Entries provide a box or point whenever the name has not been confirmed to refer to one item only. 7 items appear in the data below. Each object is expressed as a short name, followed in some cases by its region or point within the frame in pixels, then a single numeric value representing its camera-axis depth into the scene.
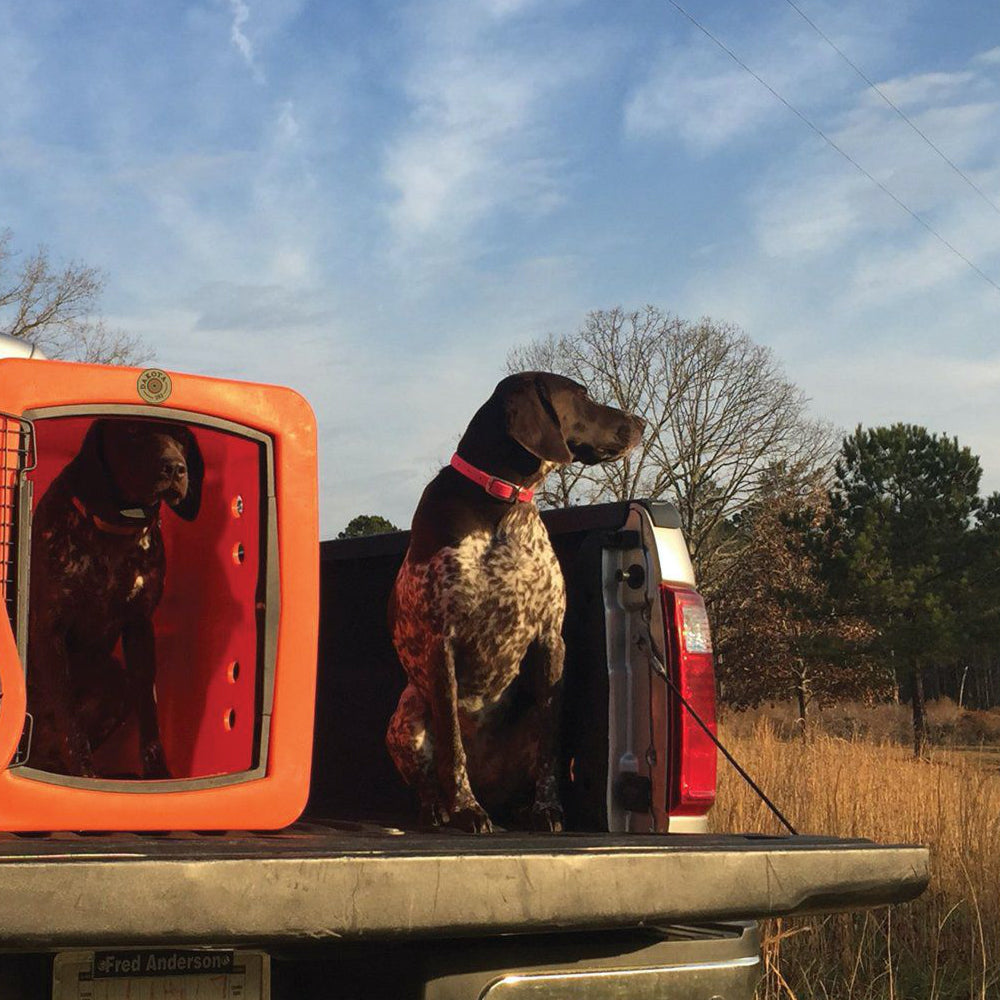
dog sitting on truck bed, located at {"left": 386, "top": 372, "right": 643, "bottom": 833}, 3.45
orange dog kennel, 2.04
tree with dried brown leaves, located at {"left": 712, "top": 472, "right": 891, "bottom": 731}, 32.84
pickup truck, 1.74
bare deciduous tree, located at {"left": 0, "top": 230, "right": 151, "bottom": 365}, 27.59
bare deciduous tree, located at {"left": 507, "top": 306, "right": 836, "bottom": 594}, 32.69
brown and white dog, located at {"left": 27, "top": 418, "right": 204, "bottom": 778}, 2.87
